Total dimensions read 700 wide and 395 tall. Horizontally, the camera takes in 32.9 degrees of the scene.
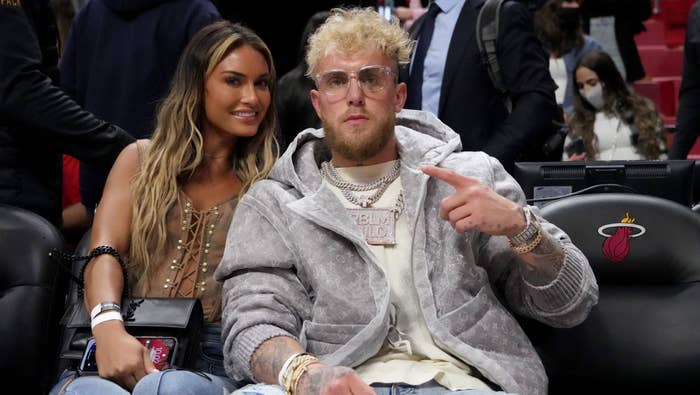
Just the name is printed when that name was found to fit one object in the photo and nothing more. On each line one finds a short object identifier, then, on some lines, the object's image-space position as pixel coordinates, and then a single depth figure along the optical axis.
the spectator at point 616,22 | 10.03
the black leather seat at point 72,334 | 3.50
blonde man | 3.25
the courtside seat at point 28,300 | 3.62
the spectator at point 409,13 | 7.18
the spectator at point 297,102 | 5.16
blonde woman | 3.73
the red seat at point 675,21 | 11.77
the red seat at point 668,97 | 10.35
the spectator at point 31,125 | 4.22
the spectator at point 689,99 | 6.39
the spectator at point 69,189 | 5.51
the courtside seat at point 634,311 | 3.54
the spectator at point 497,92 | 4.98
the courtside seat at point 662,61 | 11.27
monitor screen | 4.18
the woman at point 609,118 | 7.32
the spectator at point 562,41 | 8.77
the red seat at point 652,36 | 11.95
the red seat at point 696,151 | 9.09
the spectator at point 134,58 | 4.75
